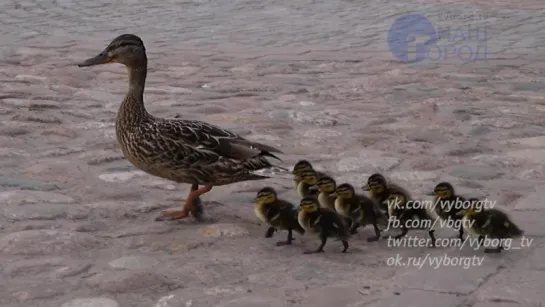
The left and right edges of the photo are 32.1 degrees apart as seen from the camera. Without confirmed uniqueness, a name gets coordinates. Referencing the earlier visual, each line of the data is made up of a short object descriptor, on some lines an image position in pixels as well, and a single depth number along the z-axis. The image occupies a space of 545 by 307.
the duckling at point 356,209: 4.99
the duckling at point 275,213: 4.94
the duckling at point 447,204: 4.88
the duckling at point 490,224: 4.74
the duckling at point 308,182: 5.36
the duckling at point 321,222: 4.75
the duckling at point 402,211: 4.97
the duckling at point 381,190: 5.09
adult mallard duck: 5.31
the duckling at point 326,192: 5.14
